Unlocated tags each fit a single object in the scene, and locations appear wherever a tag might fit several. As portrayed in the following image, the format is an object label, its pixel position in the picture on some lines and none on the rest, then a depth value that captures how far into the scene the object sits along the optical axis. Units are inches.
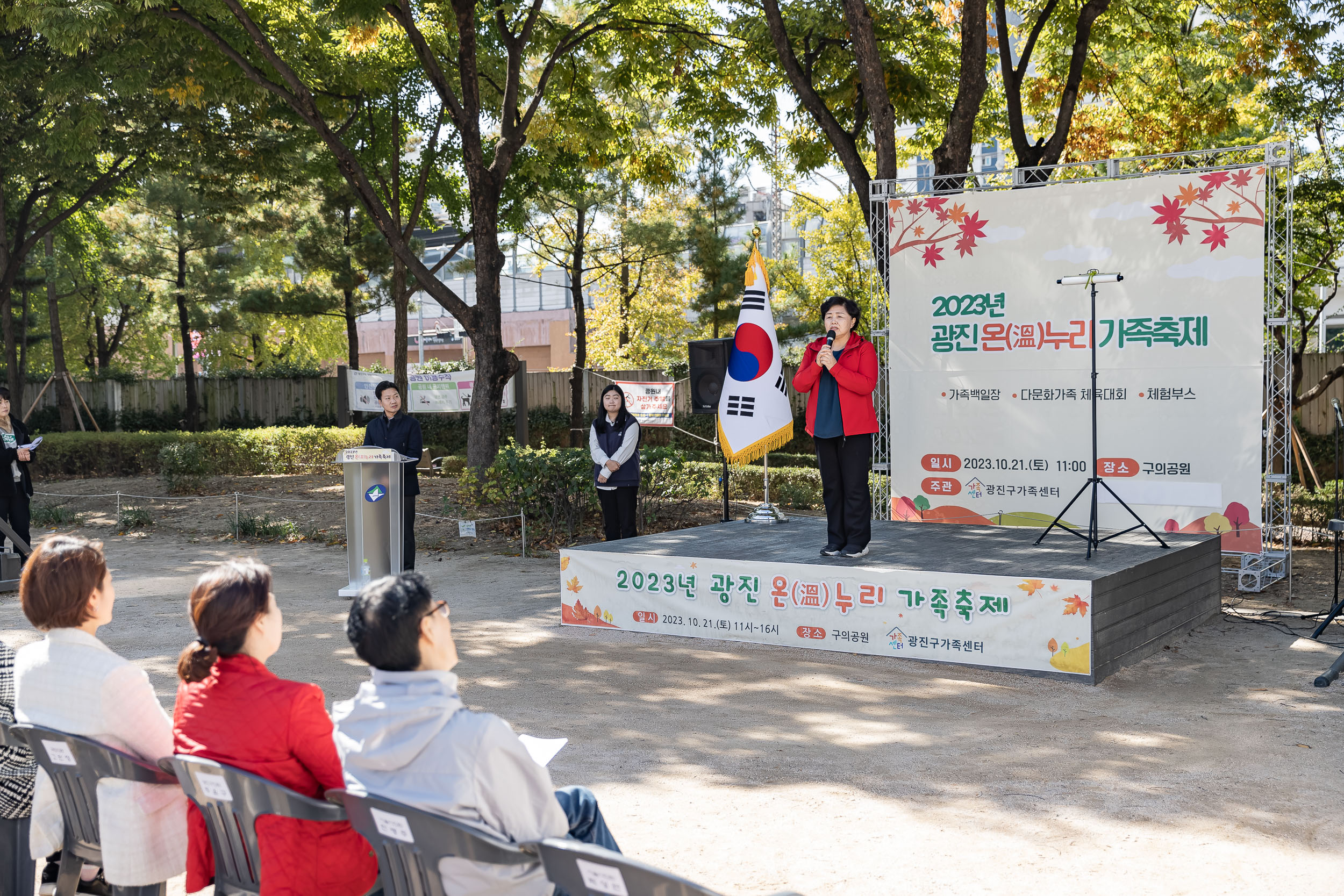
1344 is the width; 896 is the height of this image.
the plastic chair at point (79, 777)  100.2
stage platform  244.8
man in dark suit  341.7
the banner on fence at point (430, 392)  699.4
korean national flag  376.2
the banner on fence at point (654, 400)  613.6
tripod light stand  277.6
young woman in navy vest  369.7
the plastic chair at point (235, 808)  89.6
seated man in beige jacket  88.2
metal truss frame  334.6
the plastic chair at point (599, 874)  70.9
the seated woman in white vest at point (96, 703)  102.9
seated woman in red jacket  95.4
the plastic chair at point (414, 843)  80.8
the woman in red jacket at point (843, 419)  280.8
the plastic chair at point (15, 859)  116.4
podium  337.1
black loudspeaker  396.2
